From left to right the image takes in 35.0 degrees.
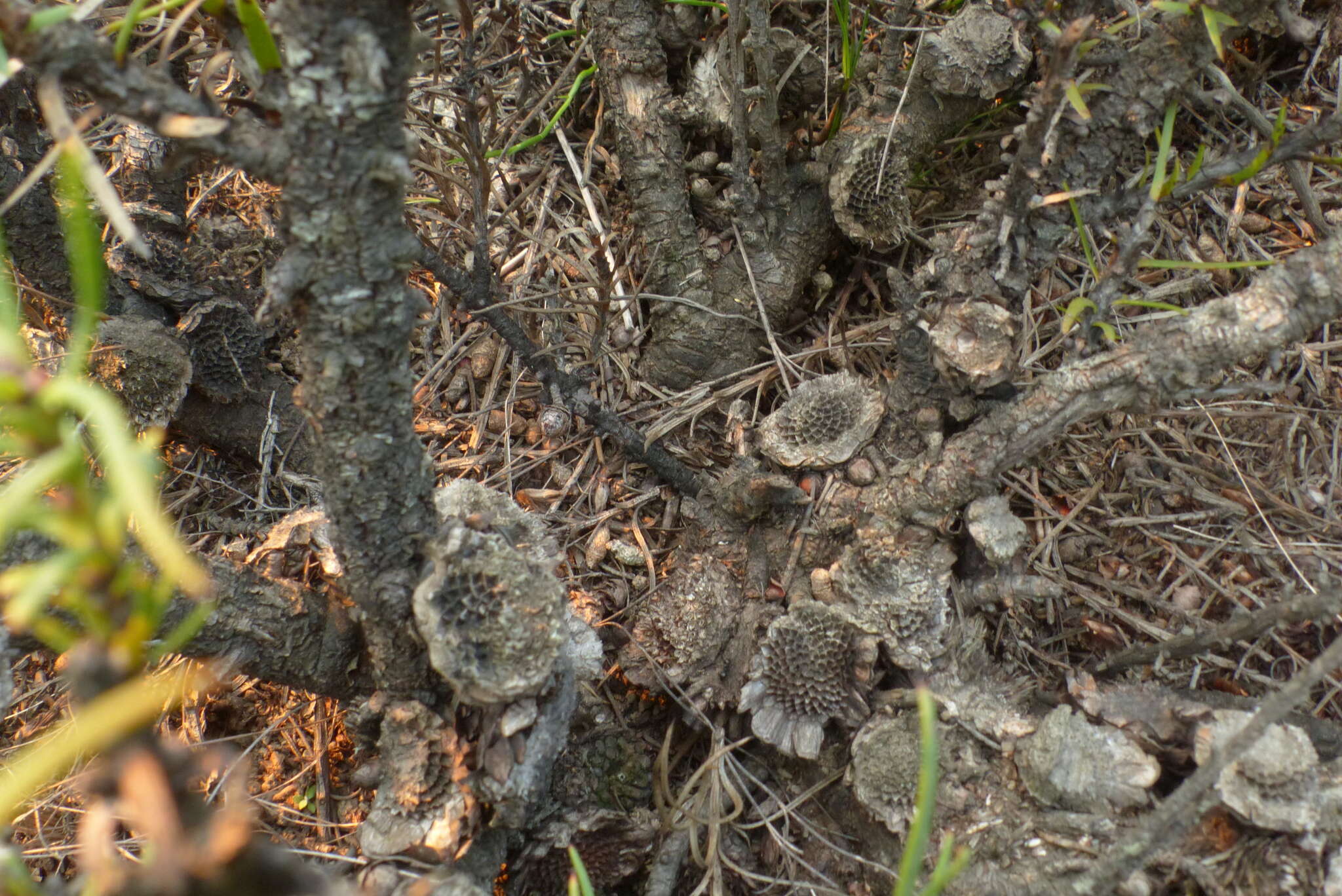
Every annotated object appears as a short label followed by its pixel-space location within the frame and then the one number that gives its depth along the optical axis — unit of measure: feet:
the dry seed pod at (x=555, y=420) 1.84
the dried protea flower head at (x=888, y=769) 1.59
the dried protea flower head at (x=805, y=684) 1.64
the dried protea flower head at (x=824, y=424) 1.74
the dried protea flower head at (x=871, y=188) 1.78
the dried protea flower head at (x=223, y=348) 1.78
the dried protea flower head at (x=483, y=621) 1.51
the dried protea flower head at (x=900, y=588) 1.65
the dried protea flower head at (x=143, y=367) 1.72
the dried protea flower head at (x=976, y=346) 1.62
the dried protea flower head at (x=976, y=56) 1.76
